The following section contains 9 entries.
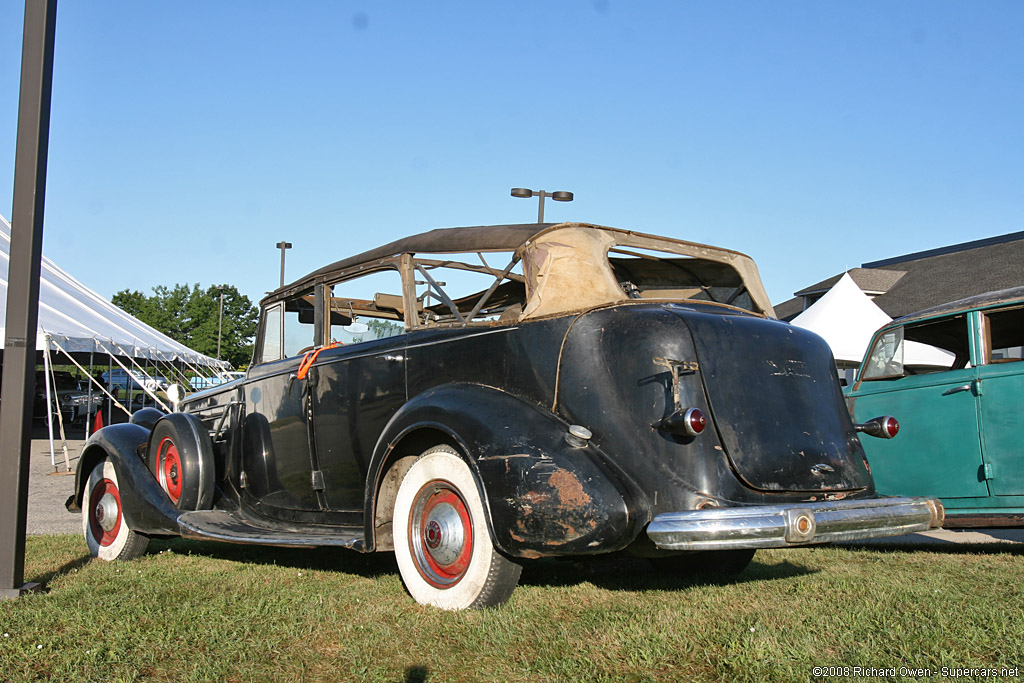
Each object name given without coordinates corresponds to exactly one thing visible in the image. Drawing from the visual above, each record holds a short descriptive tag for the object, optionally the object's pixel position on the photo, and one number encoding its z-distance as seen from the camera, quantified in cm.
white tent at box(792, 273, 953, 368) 1515
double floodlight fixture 1842
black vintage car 338
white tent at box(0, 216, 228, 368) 1461
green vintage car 590
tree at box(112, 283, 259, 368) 6044
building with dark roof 2325
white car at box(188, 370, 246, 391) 2100
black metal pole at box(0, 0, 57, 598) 434
